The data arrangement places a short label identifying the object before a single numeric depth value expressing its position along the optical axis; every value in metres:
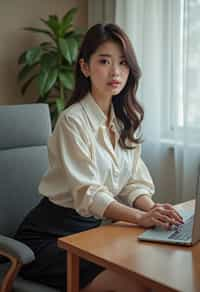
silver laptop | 1.13
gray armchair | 1.80
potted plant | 2.73
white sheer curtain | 2.38
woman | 1.40
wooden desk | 0.95
